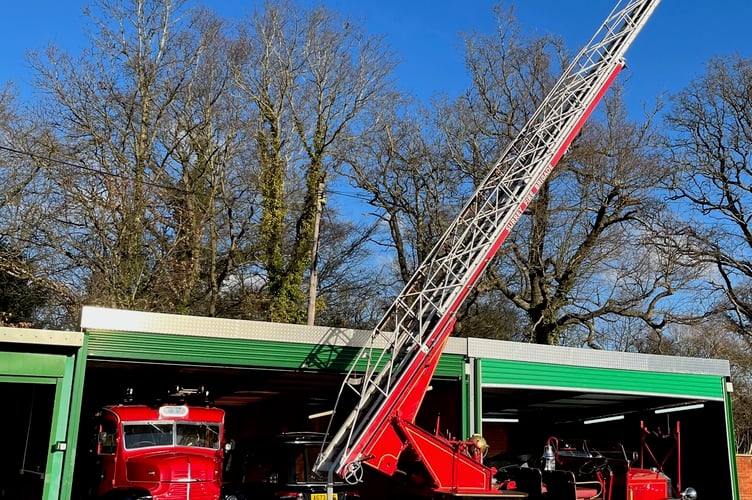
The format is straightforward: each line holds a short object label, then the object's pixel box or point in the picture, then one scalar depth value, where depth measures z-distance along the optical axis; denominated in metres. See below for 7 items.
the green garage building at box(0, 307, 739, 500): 12.18
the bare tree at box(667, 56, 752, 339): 29.17
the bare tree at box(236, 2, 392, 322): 29.22
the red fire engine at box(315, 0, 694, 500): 11.65
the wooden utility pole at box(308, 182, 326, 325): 23.34
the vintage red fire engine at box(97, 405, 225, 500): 11.57
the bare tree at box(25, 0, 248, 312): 24.80
